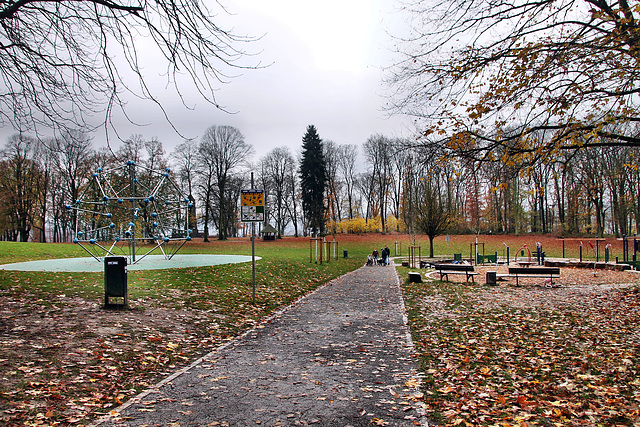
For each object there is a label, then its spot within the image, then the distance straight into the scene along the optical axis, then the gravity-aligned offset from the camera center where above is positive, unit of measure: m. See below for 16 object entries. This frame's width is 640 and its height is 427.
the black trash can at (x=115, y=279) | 8.52 -0.86
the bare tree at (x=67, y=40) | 5.81 +3.09
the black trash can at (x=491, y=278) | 16.97 -1.89
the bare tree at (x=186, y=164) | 49.84 +8.68
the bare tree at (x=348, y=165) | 63.92 +10.48
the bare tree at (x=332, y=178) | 63.12 +8.50
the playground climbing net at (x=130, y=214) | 19.03 +1.14
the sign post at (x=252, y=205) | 10.78 +0.79
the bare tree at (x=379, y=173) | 59.41 +8.92
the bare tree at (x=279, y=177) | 61.53 +8.78
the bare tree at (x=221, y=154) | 51.56 +10.27
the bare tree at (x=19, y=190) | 39.62 +4.75
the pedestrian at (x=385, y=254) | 32.84 -1.69
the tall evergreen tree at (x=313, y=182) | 56.19 +7.14
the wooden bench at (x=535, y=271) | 15.24 -1.51
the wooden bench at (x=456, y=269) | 17.20 -1.54
